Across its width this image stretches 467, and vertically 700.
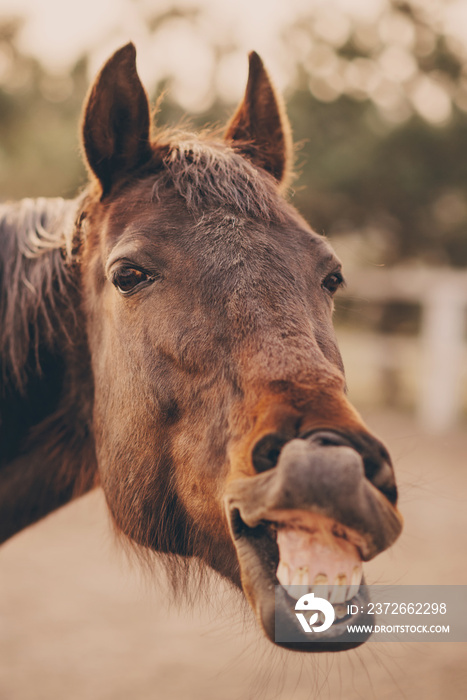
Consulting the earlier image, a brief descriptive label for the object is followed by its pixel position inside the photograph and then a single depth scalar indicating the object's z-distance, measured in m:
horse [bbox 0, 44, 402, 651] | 1.63
